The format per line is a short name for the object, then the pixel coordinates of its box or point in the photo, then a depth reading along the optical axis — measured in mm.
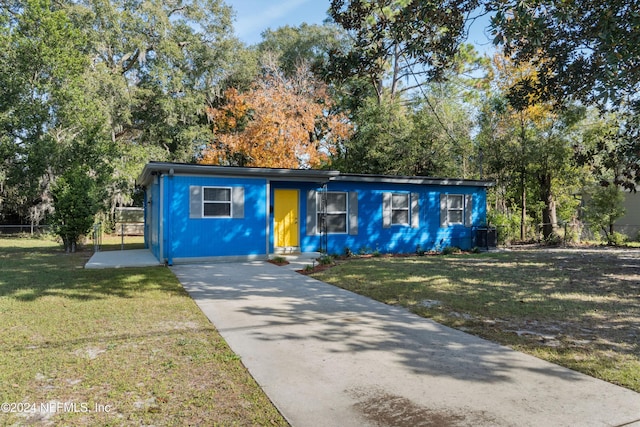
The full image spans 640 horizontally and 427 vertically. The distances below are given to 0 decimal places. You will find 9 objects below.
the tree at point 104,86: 20500
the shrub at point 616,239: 17702
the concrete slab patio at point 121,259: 10369
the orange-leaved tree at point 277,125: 21750
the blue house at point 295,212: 11000
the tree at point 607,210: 18016
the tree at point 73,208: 14125
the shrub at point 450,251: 14672
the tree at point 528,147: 17766
